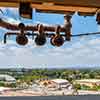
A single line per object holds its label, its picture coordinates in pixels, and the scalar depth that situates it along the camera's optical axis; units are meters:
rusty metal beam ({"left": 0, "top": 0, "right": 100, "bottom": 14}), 1.72
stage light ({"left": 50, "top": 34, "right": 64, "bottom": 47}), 2.21
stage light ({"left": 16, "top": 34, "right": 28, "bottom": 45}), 2.20
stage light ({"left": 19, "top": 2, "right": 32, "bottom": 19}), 1.79
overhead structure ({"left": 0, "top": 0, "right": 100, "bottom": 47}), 1.75
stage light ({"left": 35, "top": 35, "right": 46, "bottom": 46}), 2.20
